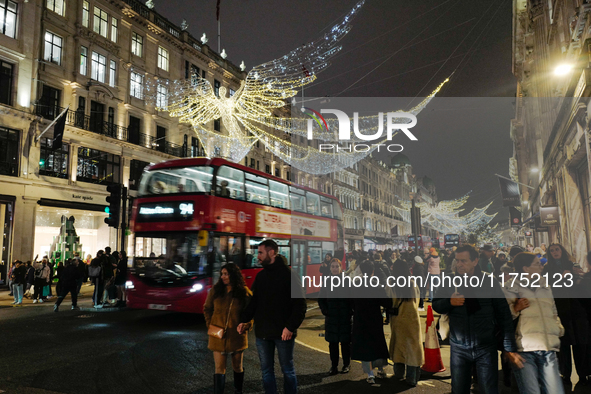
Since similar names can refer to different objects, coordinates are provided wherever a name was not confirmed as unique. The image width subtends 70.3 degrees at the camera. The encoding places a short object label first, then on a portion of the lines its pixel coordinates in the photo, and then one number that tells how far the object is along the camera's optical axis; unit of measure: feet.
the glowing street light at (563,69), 37.04
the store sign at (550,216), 60.64
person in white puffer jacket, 11.98
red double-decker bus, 33.22
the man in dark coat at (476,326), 12.15
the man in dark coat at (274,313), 14.23
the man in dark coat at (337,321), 20.06
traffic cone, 20.53
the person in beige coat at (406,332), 18.70
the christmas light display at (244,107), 49.37
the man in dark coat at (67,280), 39.96
